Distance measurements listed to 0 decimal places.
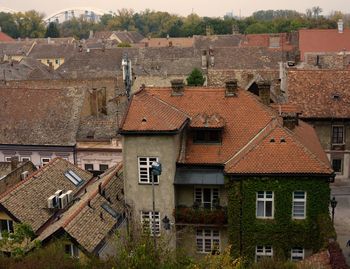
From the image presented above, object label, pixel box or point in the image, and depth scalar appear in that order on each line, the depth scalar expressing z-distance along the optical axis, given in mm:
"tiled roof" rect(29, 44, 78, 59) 124750
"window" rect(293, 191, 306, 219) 27547
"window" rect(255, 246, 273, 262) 28414
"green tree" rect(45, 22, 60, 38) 188125
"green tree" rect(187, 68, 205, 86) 67250
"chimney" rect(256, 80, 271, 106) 33219
